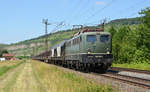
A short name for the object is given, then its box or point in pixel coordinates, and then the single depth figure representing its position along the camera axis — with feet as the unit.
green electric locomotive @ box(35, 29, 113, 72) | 72.28
